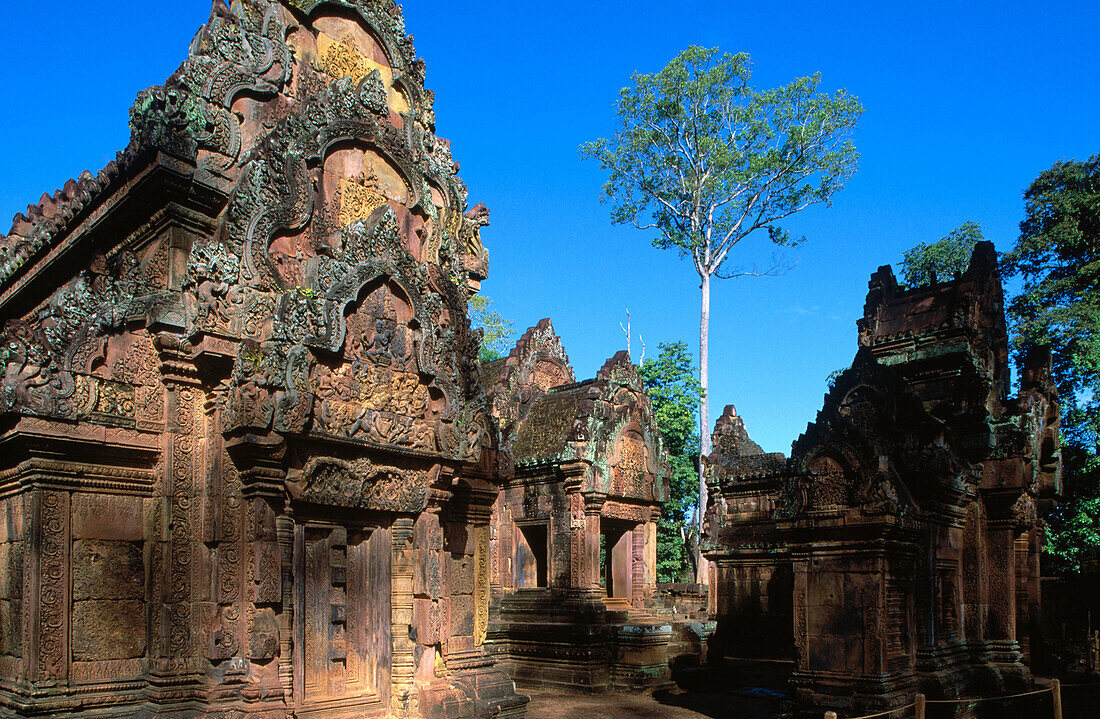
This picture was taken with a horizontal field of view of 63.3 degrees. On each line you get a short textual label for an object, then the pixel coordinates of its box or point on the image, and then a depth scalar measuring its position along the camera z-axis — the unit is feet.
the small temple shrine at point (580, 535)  56.18
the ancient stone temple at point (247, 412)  23.02
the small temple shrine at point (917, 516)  31.45
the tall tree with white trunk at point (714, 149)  89.86
